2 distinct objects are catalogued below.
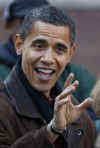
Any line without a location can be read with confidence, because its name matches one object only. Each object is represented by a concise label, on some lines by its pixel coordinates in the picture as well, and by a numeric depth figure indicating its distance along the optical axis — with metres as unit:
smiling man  5.25
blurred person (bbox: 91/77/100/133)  7.41
